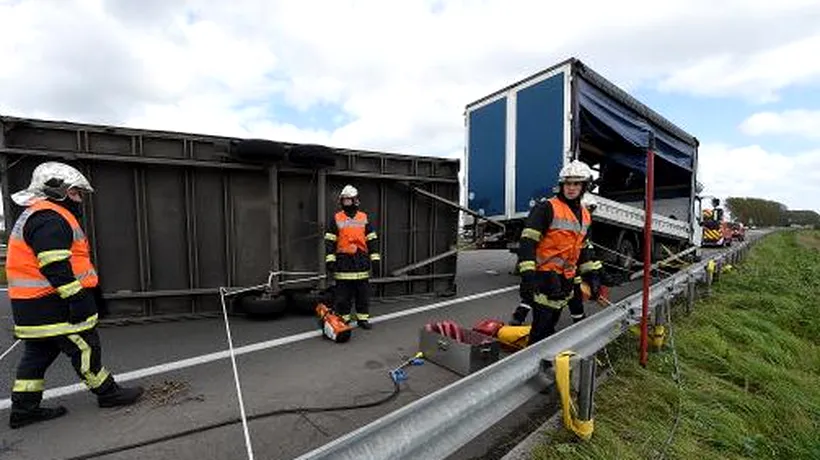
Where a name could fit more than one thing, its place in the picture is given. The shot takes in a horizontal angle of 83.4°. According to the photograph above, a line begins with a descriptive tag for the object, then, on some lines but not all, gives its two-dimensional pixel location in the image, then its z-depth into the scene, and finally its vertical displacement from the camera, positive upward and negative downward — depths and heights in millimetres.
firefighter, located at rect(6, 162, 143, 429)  3008 -533
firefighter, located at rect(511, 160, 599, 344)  3902 -310
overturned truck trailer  5152 +131
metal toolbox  3709 -1151
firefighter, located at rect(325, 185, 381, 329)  5613 -508
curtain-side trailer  7539 +1260
